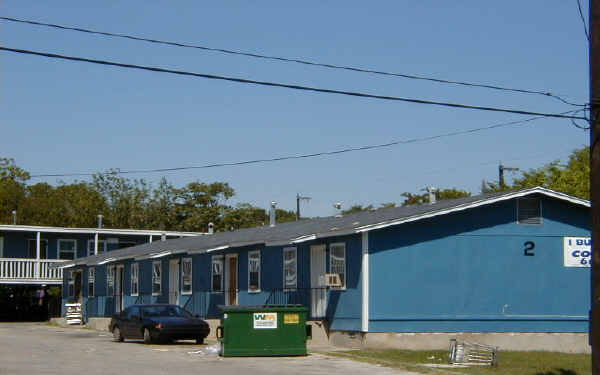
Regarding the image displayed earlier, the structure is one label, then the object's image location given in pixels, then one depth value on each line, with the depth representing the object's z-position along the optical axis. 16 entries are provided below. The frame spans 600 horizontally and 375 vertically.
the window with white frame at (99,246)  54.26
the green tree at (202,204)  85.19
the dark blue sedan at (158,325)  27.98
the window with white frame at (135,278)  42.75
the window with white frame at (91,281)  47.94
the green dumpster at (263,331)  23.03
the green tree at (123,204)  86.06
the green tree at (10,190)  87.06
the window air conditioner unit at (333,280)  27.58
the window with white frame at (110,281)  45.62
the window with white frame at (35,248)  52.62
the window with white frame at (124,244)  55.50
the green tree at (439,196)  75.88
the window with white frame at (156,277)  40.56
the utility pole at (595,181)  13.84
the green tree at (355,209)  87.89
